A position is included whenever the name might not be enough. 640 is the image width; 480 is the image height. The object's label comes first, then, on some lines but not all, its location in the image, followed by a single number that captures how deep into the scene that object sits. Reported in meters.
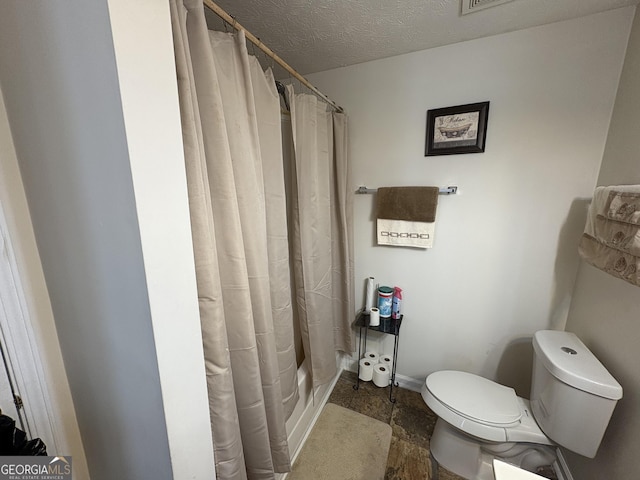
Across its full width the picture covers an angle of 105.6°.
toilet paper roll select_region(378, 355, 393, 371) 1.88
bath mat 1.32
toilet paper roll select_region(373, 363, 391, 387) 1.82
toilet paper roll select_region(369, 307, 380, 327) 1.73
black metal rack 1.68
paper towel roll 1.82
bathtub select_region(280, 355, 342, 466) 1.37
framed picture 1.41
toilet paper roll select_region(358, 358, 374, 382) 1.86
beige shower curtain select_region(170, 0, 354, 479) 0.70
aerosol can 1.74
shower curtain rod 0.76
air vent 1.09
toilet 1.00
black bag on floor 0.55
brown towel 1.53
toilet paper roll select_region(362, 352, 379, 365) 1.91
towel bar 1.51
